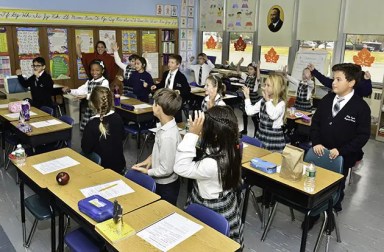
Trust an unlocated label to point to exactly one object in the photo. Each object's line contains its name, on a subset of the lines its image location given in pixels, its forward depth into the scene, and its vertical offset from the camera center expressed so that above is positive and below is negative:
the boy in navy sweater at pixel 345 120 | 3.06 -0.68
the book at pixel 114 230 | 1.74 -0.98
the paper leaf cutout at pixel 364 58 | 6.49 -0.24
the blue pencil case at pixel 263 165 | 2.71 -0.98
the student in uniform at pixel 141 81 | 5.94 -0.69
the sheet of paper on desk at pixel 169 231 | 1.72 -1.00
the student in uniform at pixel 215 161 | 1.98 -0.70
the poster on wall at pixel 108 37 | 7.72 +0.08
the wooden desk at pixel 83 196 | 2.04 -1.00
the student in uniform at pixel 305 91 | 5.73 -0.78
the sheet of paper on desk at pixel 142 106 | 5.06 -0.97
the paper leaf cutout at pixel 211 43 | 9.64 -0.01
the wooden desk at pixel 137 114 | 4.82 -1.05
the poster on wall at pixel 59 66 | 7.16 -0.56
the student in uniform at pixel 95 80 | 4.47 -0.54
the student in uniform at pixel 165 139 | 2.53 -0.72
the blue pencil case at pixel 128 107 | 4.89 -0.95
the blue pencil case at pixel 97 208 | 1.89 -0.94
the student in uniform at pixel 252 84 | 6.65 -0.81
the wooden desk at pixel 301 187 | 2.46 -1.08
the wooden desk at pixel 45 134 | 3.67 -1.04
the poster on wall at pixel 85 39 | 7.36 +0.02
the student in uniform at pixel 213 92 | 3.98 -0.57
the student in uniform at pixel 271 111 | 3.58 -0.72
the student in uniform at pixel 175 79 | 5.39 -0.59
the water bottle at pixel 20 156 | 2.69 -0.92
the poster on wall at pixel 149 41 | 8.46 +0.01
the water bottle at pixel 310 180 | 2.42 -0.97
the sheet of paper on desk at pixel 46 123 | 3.95 -0.98
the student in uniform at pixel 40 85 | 5.09 -0.69
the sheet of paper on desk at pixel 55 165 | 2.61 -0.99
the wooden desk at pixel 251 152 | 3.08 -1.02
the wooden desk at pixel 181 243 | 1.69 -1.01
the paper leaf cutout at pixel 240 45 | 8.82 -0.05
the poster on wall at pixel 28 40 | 6.66 -0.02
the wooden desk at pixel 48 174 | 2.41 -0.99
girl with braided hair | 3.01 -0.80
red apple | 2.33 -0.94
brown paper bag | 2.50 -0.87
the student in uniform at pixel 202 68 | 8.18 -0.63
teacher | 7.21 -0.38
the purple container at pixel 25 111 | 4.07 -0.86
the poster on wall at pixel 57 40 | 7.00 -0.01
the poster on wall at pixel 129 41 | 8.09 +0.00
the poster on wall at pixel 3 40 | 6.45 -0.04
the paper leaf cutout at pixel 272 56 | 8.05 -0.29
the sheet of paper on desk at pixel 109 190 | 2.23 -0.99
